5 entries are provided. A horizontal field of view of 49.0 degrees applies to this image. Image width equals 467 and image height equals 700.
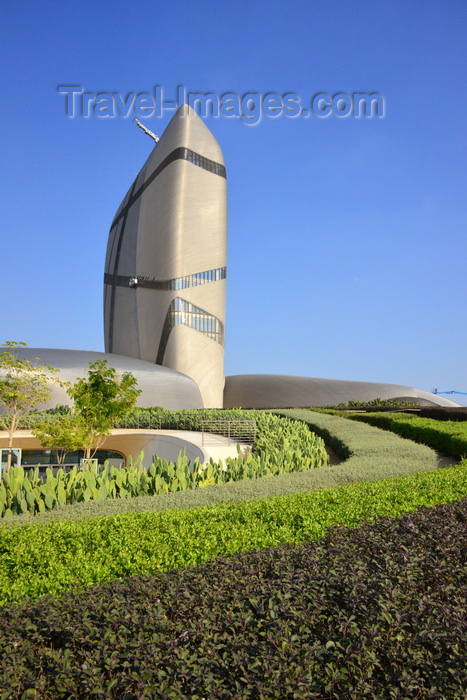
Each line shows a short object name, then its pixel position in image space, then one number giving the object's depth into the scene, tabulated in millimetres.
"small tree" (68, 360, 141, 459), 14414
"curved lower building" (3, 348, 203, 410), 29328
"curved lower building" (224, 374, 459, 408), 38875
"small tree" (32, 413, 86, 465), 13938
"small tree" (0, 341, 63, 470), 15891
